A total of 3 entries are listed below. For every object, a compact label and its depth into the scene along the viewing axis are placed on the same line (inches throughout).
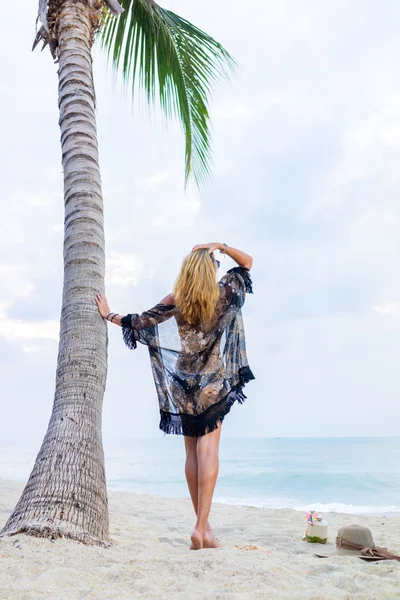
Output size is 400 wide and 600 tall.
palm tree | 131.2
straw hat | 138.6
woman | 142.3
